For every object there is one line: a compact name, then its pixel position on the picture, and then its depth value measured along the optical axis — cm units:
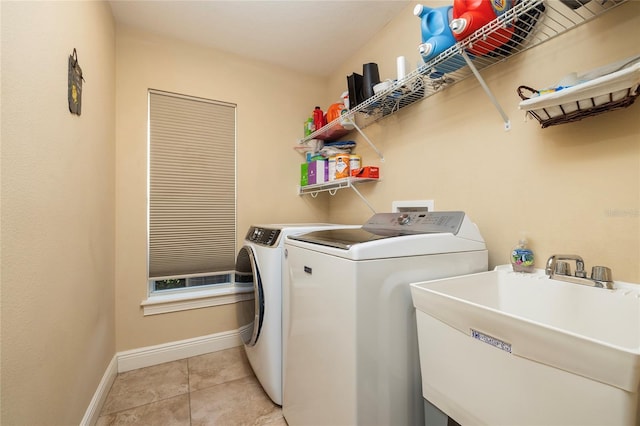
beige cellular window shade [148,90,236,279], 217
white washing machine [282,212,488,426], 96
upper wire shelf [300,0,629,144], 98
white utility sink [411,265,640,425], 54
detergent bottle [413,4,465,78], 124
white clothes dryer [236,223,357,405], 159
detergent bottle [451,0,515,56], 106
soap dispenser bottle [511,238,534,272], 112
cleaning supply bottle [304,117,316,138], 254
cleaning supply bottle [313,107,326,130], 243
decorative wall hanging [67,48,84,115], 119
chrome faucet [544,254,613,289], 88
